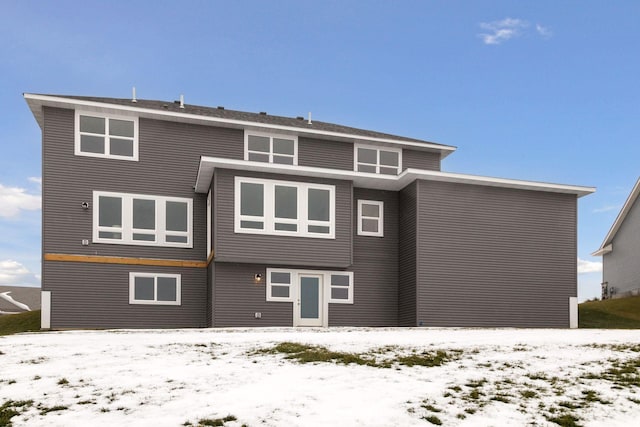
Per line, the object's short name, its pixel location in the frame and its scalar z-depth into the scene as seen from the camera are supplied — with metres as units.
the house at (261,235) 21.67
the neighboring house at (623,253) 35.16
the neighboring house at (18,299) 39.06
